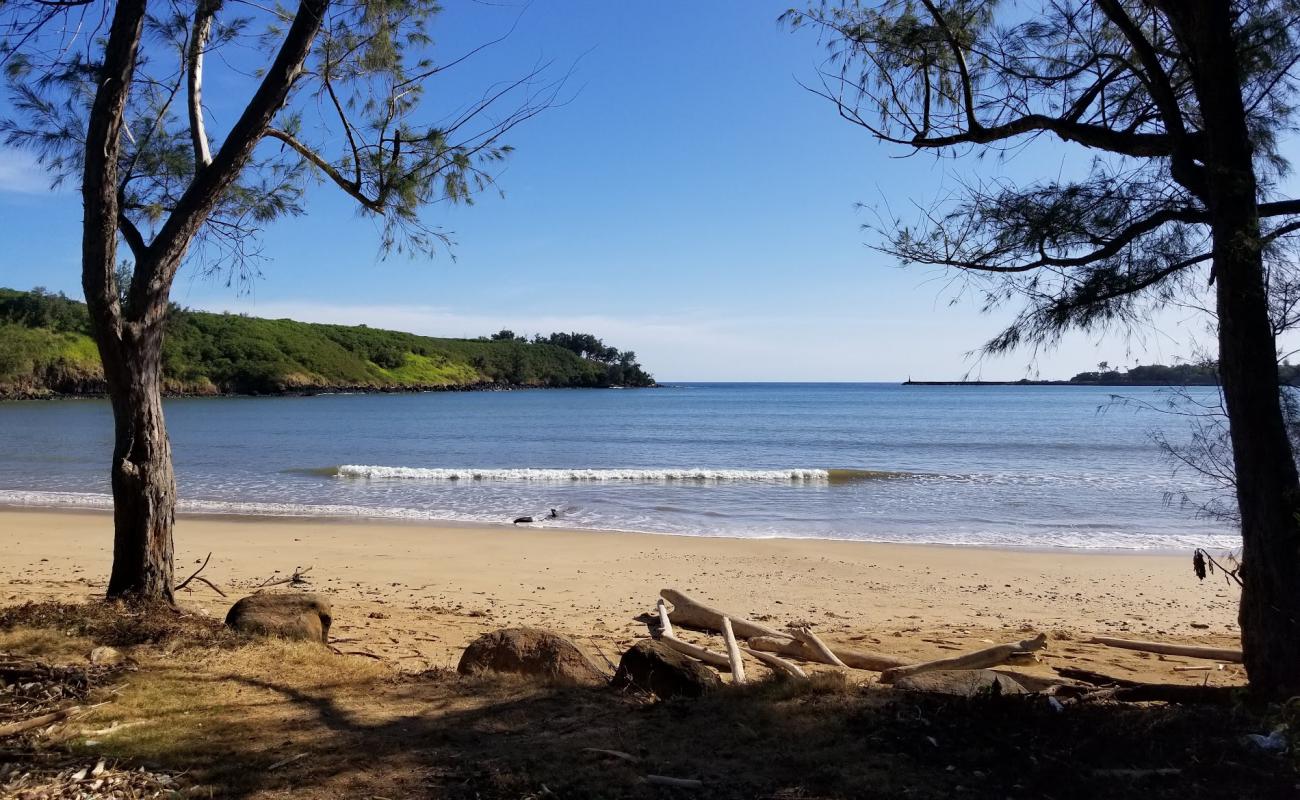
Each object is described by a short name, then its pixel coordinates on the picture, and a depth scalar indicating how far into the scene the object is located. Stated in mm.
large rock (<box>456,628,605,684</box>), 4949
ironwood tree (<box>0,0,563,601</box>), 5469
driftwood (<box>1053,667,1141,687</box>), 4960
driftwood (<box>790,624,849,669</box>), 5855
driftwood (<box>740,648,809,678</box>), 4777
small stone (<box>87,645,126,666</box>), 4723
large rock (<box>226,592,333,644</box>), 5578
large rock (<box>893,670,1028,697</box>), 4145
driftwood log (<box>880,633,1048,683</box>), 5613
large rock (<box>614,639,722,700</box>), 4594
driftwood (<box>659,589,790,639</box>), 7352
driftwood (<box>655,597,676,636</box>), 6724
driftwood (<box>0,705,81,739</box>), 3619
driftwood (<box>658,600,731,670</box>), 5898
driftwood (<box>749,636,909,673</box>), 6051
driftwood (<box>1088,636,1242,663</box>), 6184
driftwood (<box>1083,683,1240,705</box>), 4293
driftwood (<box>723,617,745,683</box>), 5036
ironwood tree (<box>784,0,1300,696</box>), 3887
